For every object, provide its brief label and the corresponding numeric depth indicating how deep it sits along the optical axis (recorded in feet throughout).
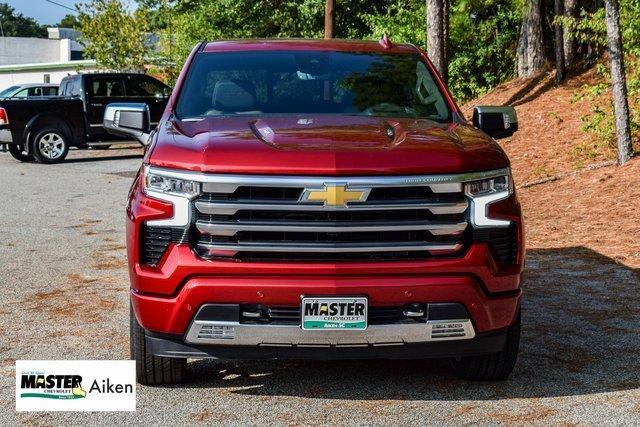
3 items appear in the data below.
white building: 312.09
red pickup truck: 16.21
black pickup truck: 73.77
